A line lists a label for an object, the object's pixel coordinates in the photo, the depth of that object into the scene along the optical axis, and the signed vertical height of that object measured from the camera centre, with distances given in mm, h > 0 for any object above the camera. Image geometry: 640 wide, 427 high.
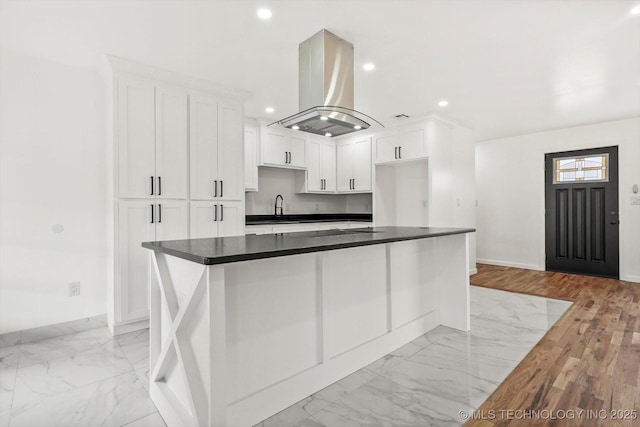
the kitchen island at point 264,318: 1531 -608
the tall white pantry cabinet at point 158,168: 2988 +450
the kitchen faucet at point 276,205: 5496 +128
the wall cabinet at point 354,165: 5469 +798
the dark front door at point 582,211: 5203 -5
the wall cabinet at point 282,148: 4930 +994
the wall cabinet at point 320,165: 5551 +806
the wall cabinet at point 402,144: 4770 +1011
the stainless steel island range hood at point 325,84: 2527 +997
